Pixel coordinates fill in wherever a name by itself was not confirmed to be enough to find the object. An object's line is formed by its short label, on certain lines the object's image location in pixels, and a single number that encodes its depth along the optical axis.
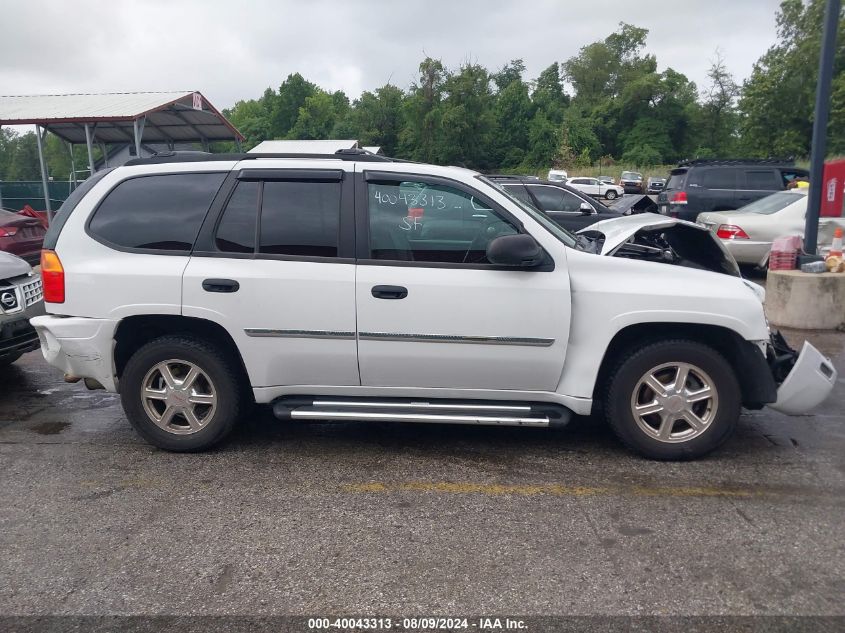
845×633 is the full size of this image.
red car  10.86
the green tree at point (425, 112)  53.00
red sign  9.69
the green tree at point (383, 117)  56.97
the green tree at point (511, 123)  63.41
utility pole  8.02
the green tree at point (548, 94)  69.69
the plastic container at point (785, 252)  8.46
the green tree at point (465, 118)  52.94
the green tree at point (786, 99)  53.12
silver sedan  11.08
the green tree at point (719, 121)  73.00
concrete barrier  7.89
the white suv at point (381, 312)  4.26
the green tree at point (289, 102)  78.94
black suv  14.79
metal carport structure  19.56
